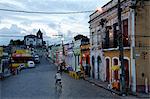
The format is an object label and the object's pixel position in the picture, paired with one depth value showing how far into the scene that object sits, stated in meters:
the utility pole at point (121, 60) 13.31
